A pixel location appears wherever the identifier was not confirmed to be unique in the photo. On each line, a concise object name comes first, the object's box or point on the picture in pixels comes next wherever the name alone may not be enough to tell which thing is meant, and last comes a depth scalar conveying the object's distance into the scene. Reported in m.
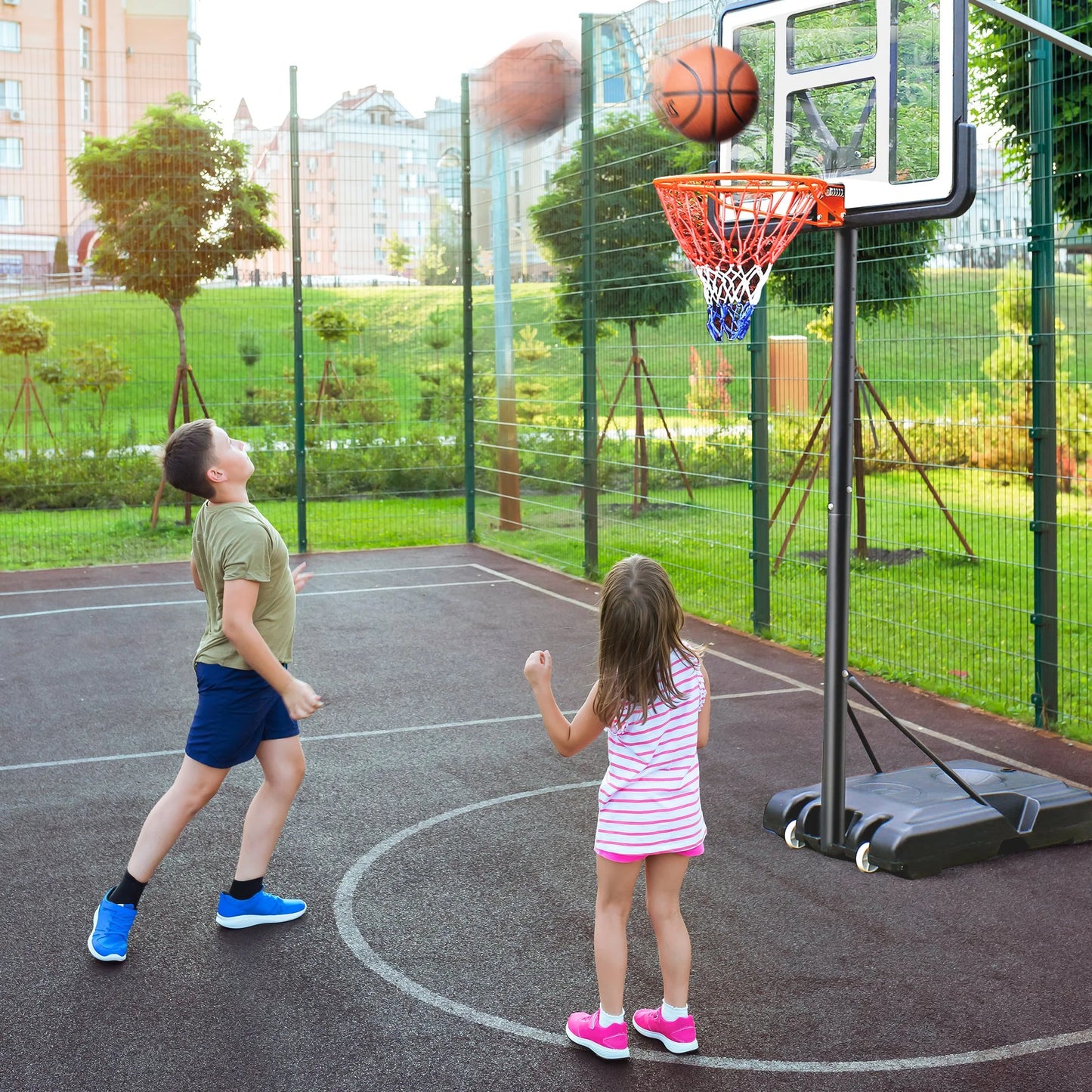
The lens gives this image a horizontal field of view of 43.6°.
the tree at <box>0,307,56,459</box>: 14.82
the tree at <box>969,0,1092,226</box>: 6.99
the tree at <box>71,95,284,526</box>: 13.12
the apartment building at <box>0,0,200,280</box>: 13.62
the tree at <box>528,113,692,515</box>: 9.95
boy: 3.96
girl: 3.29
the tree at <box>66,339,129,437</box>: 14.56
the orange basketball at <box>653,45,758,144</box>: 5.27
